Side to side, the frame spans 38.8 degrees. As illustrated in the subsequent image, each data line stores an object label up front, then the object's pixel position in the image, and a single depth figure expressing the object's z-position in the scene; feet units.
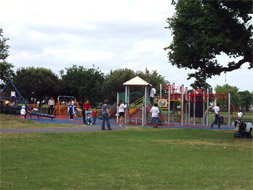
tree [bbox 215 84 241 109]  420.36
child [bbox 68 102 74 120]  103.42
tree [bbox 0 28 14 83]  162.61
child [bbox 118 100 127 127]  81.87
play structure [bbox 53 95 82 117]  122.17
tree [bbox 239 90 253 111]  505.25
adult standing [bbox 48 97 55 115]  120.67
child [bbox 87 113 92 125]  84.78
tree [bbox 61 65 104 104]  219.16
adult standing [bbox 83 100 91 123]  86.08
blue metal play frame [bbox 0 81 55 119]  106.28
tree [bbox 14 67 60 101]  198.39
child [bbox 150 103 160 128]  84.28
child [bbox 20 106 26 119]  93.44
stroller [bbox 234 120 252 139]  62.75
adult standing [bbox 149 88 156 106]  102.47
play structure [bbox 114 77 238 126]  99.17
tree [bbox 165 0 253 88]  55.77
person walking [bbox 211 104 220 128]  91.76
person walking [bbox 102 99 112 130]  70.49
